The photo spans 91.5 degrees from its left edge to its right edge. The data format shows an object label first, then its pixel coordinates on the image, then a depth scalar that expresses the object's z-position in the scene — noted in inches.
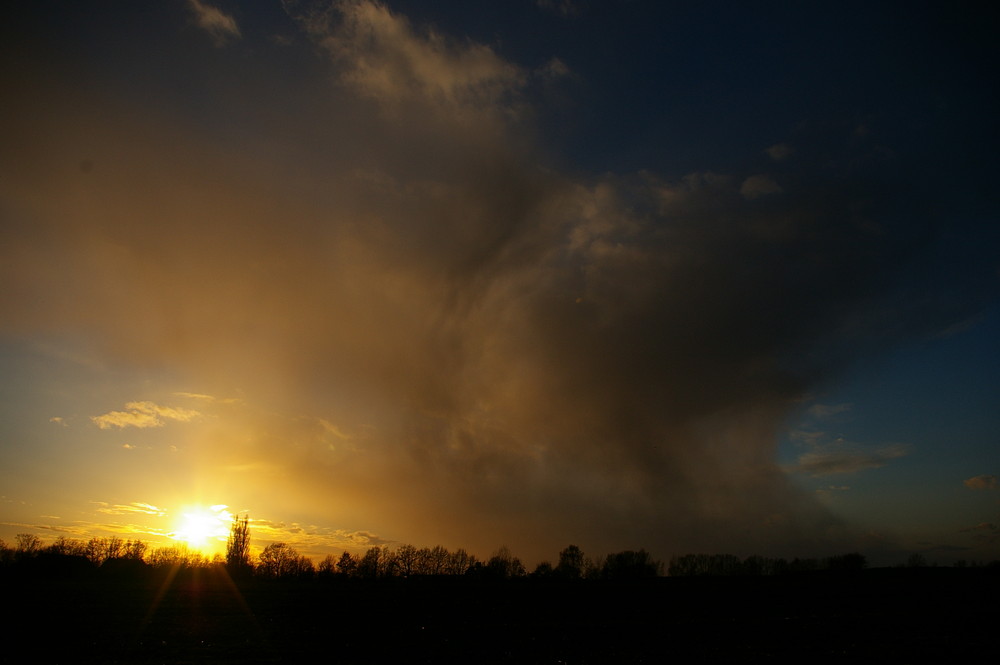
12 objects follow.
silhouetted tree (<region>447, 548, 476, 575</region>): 7554.1
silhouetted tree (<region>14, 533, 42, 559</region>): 3937.0
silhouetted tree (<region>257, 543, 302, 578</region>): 6402.6
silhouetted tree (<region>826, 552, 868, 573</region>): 5275.6
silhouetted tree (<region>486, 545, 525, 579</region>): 7134.4
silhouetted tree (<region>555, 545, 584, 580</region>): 7071.9
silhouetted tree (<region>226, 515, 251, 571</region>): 5748.0
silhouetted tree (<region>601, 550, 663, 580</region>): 5689.0
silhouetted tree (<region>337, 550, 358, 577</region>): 6956.7
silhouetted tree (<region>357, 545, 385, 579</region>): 6848.9
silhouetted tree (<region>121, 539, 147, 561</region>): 6254.9
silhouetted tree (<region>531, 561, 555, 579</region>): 6417.3
